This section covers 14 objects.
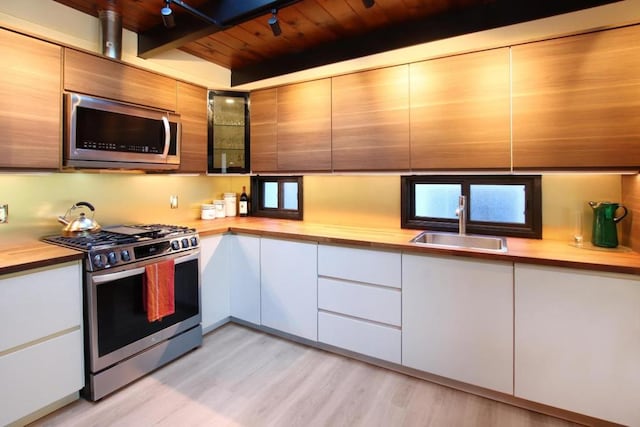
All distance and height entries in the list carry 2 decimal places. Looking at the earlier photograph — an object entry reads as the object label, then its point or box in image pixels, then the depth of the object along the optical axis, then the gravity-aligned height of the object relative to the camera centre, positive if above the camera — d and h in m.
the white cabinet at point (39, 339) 1.62 -0.63
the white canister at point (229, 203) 3.49 +0.15
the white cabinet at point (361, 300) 2.21 -0.58
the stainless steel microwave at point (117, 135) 2.04 +0.56
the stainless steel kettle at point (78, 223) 2.26 -0.04
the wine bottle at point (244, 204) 3.55 +0.14
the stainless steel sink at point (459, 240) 2.32 -0.17
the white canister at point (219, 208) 3.38 +0.09
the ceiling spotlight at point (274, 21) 1.92 +1.12
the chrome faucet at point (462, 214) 2.40 +0.02
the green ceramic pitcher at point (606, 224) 1.96 -0.05
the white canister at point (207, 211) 3.26 +0.06
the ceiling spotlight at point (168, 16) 1.84 +1.13
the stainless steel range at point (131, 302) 1.92 -0.53
